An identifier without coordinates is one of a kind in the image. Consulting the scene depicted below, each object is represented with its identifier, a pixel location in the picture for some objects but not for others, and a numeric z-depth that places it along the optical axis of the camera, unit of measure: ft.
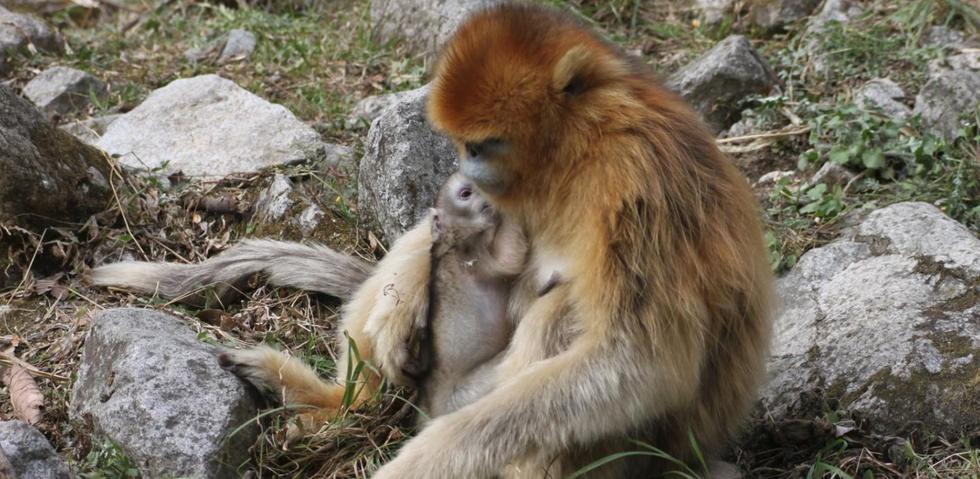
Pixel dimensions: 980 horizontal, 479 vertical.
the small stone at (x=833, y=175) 20.57
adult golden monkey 12.30
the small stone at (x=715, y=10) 27.84
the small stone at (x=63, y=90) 25.16
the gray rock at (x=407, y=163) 18.71
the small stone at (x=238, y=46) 28.02
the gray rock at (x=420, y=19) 26.63
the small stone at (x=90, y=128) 23.47
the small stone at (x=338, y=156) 21.70
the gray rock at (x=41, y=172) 18.29
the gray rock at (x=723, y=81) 23.27
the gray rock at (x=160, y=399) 13.79
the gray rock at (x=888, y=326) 14.47
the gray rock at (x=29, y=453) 12.94
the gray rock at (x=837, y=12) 25.53
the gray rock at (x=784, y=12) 26.78
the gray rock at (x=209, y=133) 21.90
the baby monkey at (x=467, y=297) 14.53
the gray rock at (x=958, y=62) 22.17
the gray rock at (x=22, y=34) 27.32
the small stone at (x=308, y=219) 20.33
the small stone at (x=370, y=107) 23.89
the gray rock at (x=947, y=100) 20.75
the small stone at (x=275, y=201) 20.51
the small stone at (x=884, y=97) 21.98
